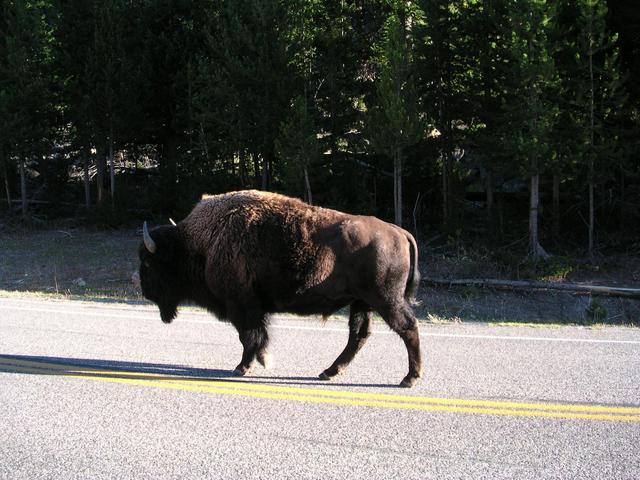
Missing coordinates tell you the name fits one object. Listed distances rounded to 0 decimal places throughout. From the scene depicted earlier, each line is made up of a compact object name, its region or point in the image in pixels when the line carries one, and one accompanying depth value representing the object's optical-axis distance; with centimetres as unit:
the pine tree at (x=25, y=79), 2530
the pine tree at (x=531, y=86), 1734
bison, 599
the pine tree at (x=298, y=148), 1972
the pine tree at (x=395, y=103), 1861
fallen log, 1566
